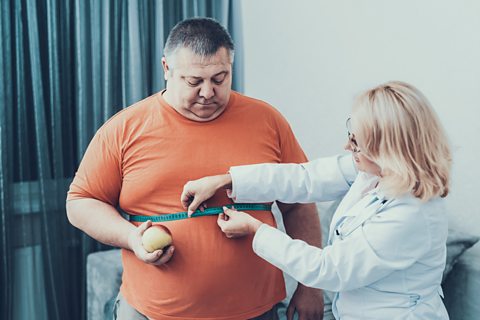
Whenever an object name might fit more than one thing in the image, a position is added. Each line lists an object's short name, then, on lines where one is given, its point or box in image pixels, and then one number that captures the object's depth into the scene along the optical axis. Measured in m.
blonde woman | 1.08
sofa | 1.69
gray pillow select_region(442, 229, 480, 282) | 1.72
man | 1.31
